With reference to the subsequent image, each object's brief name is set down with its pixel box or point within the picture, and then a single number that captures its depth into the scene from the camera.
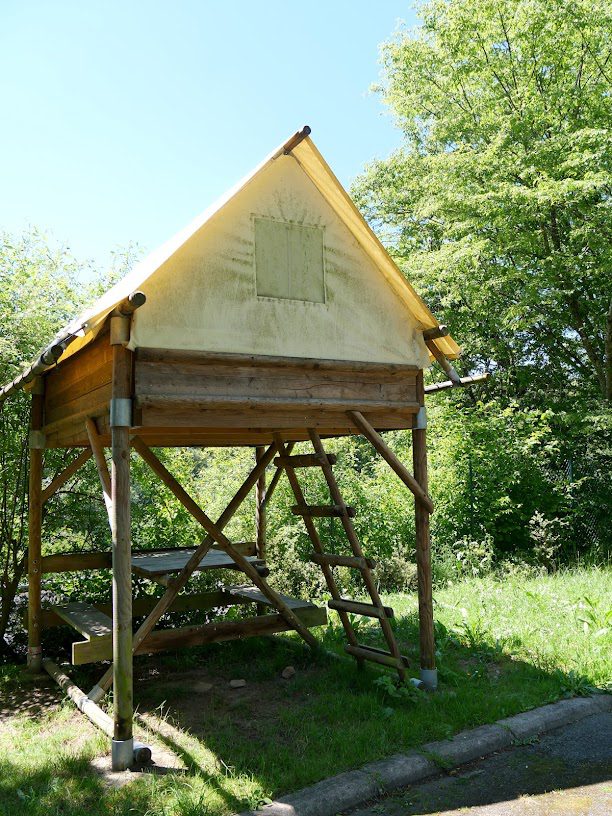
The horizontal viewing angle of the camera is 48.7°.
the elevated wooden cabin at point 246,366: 5.05
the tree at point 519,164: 13.98
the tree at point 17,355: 7.62
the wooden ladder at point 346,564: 6.07
